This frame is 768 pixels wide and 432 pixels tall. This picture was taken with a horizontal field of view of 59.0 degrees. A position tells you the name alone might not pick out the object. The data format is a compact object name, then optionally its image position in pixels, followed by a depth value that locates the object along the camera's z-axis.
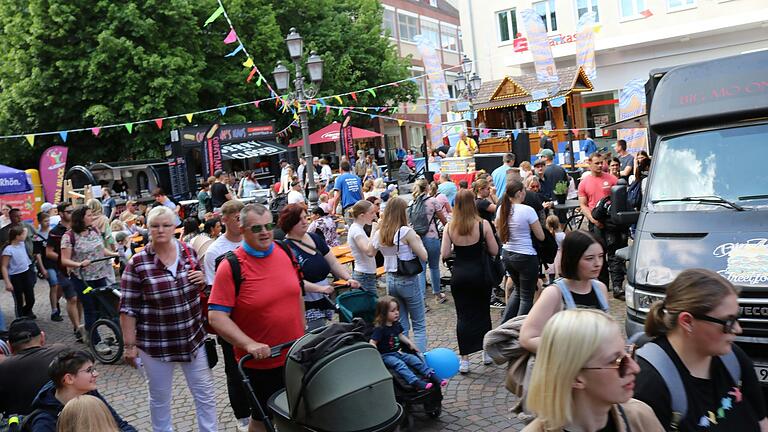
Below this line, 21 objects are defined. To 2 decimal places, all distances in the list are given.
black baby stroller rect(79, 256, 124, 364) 8.15
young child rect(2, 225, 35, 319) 10.09
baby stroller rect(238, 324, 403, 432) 3.27
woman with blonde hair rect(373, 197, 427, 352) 6.70
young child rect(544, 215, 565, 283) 8.26
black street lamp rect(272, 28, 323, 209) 14.59
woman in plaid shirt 4.73
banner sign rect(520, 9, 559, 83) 22.16
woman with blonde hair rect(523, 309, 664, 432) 2.09
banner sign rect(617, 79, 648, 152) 20.06
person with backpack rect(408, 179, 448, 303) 9.41
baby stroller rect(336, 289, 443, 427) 5.46
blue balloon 5.93
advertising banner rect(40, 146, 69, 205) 22.95
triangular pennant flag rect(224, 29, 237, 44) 20.04
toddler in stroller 5.54
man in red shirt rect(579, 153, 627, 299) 8.90
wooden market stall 25.61
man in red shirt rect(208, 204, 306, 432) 4.28
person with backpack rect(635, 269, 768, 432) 2.62
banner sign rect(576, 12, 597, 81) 24.38
